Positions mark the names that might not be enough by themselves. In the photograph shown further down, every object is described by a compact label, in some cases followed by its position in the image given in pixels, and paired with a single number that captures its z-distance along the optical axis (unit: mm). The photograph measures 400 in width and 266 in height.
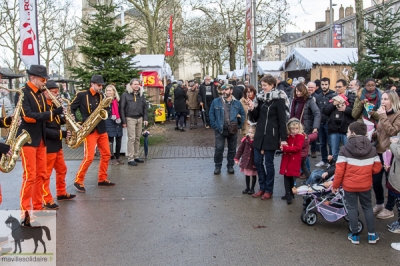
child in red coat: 6348
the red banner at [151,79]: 17359
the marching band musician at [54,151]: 6230
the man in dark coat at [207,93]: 14961
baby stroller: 5355
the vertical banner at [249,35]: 10671
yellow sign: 17831
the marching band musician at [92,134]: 7348
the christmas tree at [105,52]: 11297
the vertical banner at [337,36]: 36344
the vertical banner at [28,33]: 9445
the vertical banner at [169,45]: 27625
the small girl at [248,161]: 7040
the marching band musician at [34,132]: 5492
